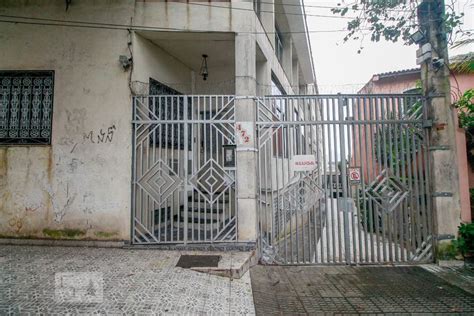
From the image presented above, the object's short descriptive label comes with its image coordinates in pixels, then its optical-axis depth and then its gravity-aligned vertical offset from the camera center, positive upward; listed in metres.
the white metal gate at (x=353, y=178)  5.27 +0.02
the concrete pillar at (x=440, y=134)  5.18 +0.82
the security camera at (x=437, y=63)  5.28 +2.17
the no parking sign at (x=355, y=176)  5.32 +0.05
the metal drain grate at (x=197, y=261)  4.50 -1.33
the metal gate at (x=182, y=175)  5.38 +0.12
